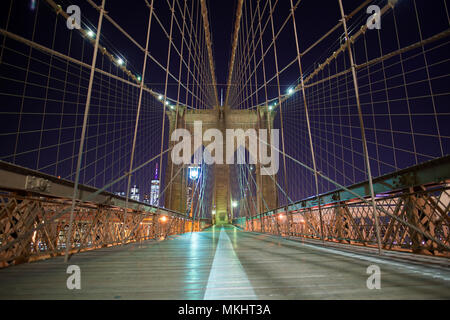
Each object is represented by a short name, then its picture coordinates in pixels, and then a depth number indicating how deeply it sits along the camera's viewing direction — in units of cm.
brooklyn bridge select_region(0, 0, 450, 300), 141
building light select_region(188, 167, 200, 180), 2182
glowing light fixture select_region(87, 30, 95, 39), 583
